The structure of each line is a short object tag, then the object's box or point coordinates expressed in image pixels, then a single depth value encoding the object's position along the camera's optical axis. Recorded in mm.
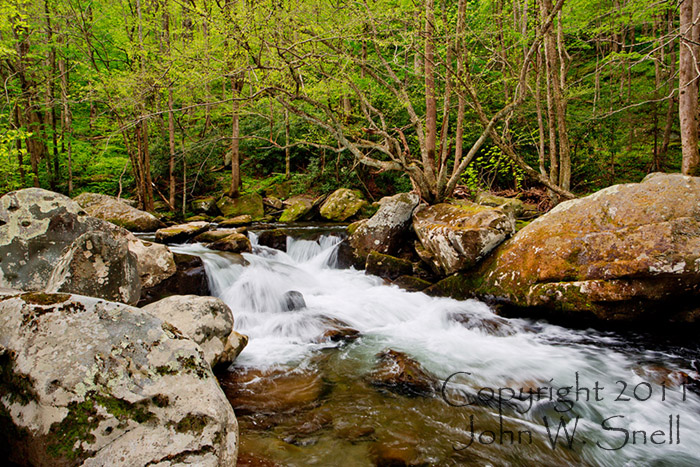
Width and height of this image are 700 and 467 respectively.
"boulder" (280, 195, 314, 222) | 14205
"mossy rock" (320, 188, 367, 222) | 13562
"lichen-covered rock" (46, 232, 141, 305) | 3525
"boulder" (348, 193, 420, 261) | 8984
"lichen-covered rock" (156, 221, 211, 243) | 9773
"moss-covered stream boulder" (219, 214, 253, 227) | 12729
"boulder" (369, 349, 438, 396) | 4035
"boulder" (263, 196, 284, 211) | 15562
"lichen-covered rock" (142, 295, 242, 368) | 3953
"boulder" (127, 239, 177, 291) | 6305
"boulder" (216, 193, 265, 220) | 14789
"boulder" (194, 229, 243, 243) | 9781
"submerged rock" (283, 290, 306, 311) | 6649
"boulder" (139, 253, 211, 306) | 6242
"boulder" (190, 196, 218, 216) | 15398
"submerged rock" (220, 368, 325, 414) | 3631
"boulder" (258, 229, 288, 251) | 10578
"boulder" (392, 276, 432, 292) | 7543
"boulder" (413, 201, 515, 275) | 6734
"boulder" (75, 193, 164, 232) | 11828
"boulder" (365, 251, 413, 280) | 8344
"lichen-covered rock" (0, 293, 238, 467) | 1819
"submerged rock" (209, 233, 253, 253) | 8828
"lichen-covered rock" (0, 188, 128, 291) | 3986
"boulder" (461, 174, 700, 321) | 4887
